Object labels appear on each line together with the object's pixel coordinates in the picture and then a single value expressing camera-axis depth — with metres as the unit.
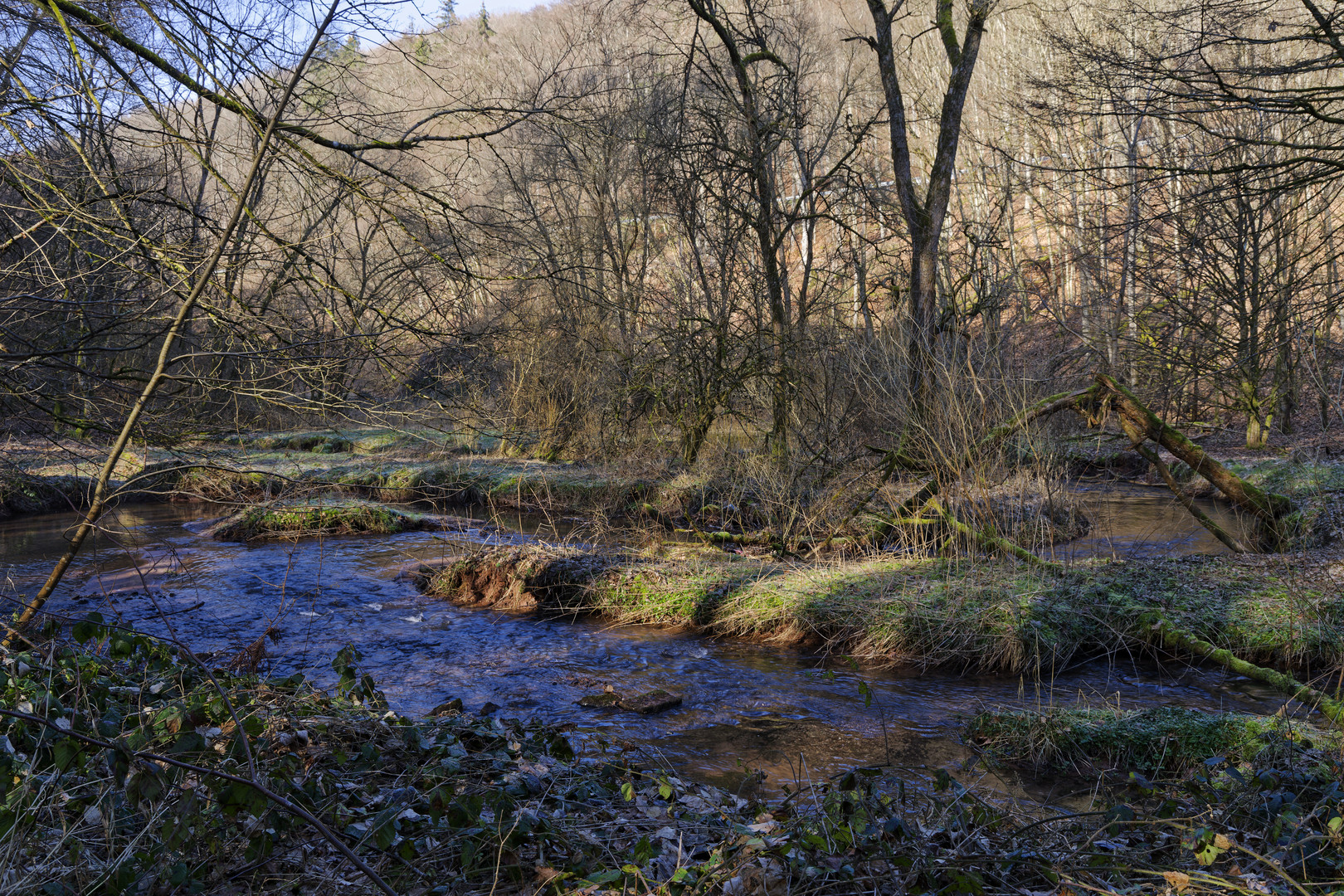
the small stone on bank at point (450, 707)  5.30
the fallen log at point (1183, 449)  7.75
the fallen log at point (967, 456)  7.17
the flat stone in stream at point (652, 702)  5.91
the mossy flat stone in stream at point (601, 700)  6.01
